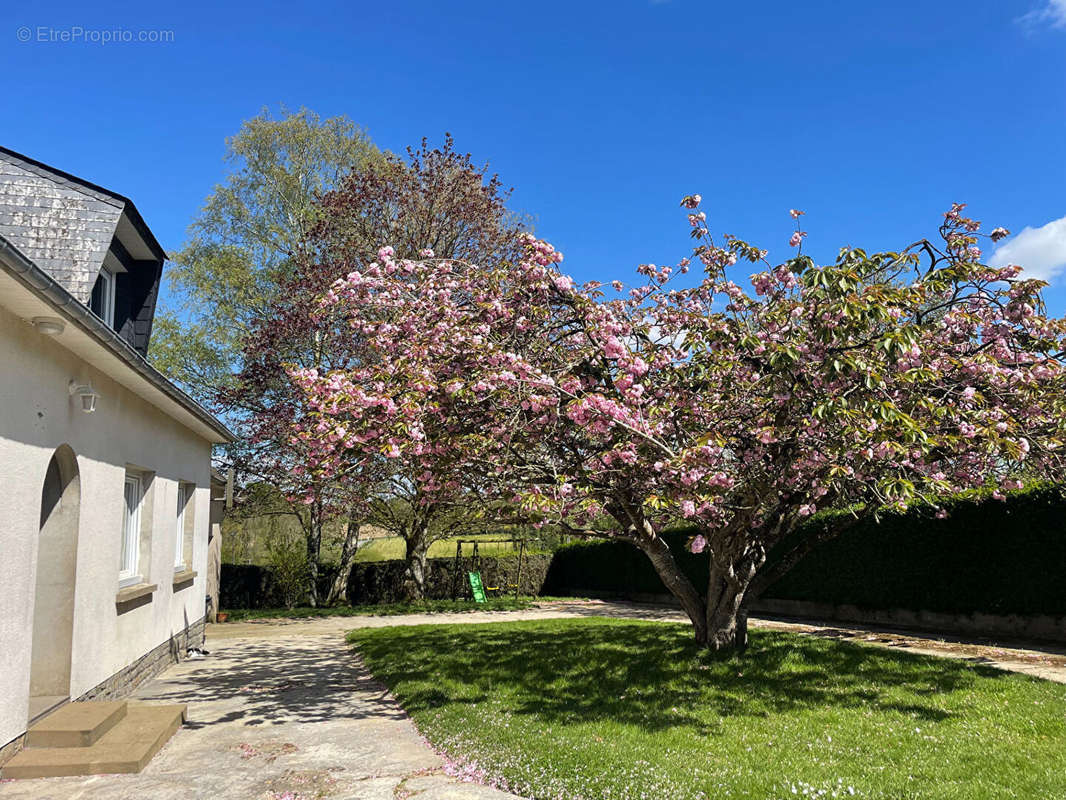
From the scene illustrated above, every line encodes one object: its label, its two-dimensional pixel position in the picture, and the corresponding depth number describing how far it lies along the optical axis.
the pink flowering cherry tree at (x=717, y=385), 6.09
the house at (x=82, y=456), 4.88
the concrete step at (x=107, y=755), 4.95
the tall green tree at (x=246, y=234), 20.06
